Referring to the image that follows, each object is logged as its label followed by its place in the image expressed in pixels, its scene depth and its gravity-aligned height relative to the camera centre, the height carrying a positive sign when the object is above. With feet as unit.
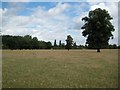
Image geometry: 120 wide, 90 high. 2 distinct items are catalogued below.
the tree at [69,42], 201.39 +6.76
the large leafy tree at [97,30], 99.29 +14.10
